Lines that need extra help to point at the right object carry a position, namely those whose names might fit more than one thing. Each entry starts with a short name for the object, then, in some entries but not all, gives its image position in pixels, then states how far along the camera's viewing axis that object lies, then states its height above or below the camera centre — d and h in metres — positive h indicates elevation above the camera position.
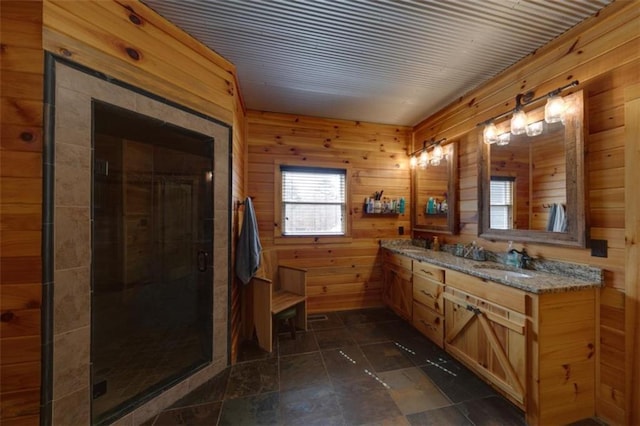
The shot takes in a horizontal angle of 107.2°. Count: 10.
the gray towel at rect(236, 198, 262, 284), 2.29 -0.38
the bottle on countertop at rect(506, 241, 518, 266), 2.07 -0.39
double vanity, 1.49 -0.84
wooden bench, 2.34 -0.93
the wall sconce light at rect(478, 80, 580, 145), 1.77 +0.81
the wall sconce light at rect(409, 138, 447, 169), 3.08 +0.80
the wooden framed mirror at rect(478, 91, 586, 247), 1.71 +0.26
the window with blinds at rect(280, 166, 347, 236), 3.28 +0.17
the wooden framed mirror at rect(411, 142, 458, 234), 2.90 +0.25
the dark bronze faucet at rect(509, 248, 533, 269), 2.03 -0.39
